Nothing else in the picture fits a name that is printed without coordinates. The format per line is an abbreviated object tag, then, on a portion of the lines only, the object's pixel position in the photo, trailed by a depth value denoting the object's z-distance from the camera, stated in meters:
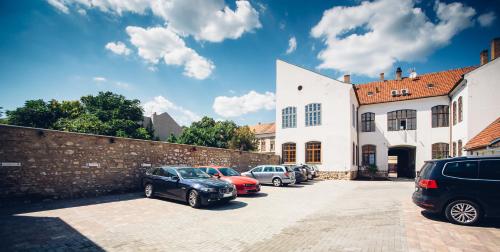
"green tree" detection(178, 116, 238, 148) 33.22
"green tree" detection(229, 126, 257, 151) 32.94
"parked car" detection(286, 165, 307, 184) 16.56
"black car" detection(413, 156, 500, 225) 6.01
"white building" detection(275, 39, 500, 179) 22.89
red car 11.09
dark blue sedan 8.45
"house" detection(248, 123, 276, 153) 44.94
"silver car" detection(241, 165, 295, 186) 15.29
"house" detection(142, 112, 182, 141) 38.38
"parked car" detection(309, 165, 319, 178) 22.46
